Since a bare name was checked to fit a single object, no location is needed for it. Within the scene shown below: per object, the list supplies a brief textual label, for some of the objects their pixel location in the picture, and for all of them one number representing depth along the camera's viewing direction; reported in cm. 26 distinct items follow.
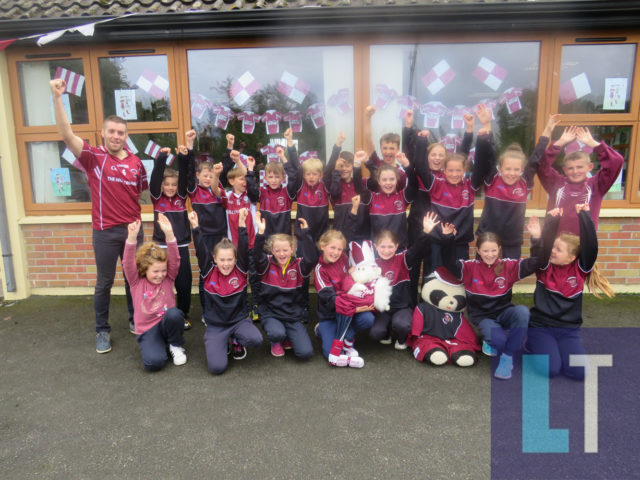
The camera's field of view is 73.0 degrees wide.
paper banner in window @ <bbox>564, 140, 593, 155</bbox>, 486
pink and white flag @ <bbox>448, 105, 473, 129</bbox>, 499
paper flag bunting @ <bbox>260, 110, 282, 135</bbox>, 513
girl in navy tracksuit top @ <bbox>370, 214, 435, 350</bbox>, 370
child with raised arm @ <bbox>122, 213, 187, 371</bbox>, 352
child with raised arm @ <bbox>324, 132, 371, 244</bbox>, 416
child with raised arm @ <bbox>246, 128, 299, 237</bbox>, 429
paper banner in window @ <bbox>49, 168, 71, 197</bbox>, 532
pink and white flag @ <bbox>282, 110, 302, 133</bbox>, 512
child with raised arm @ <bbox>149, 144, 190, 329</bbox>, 420
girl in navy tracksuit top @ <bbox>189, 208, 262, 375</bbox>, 356
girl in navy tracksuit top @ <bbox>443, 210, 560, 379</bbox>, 341
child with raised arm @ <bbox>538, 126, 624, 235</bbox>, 364
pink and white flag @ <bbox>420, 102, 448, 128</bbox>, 499
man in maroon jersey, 373
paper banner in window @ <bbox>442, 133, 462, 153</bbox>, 505
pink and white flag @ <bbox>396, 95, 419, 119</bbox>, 497
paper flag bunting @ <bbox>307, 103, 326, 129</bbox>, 506
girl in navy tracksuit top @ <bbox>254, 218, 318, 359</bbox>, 364
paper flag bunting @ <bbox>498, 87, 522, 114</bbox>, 493
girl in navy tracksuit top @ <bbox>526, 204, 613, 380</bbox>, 327
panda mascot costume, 355
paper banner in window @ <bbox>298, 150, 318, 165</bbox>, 516
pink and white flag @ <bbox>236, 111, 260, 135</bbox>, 515
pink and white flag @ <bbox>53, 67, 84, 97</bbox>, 509
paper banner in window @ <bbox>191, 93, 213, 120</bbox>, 508
